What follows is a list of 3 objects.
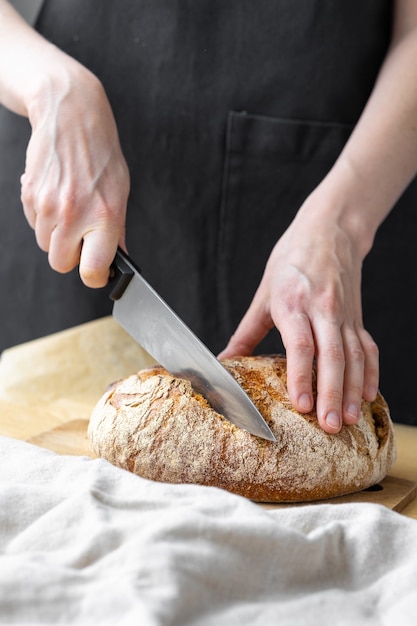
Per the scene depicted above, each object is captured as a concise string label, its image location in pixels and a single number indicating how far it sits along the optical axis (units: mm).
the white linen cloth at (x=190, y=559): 617
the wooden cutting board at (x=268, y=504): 832
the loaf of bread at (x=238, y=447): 808
